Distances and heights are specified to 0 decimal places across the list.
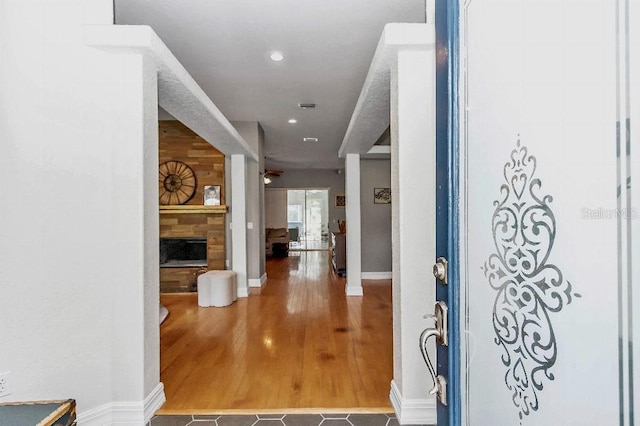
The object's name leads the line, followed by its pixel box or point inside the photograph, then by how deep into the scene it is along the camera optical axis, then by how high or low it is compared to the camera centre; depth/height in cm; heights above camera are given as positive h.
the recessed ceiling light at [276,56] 322 +150
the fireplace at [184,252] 584 -70
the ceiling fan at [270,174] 985 +114
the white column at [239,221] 527 -15
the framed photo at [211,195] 577 +28
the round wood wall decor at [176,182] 577 +50
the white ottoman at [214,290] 475 -111
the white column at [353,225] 523 -22
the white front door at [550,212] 48 +0
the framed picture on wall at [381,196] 661 +29
